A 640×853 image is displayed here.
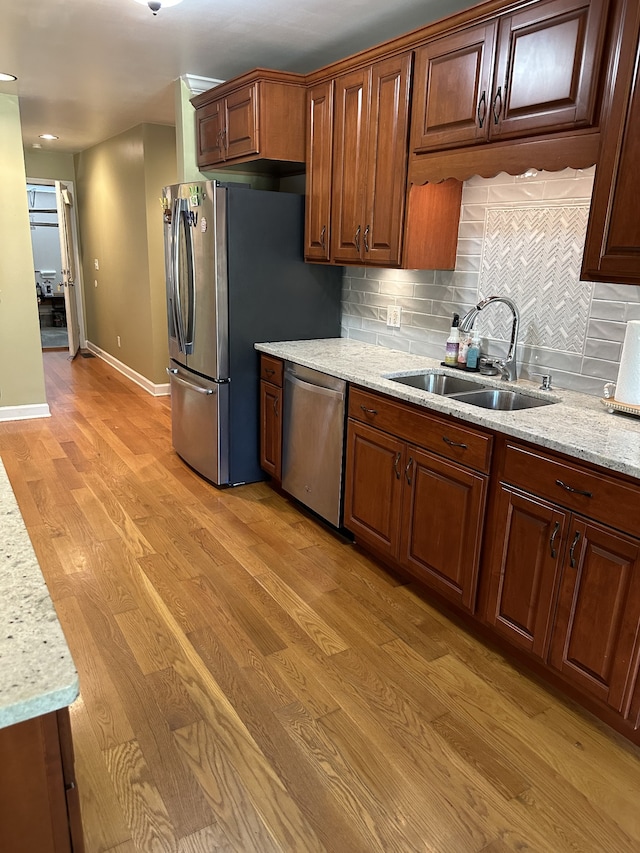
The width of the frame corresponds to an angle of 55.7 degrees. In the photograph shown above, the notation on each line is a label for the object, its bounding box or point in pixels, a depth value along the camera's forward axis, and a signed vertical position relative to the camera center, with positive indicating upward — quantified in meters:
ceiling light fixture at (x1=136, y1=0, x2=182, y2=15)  2.56 +1.02
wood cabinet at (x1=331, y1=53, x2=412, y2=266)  2.73 +0.46
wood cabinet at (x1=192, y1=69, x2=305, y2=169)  3.25 +0.74
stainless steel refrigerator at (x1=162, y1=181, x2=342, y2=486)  3.38 -0.26
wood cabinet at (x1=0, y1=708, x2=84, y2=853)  0.78 -0.69
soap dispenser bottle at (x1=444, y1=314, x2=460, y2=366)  2.89 -0.39
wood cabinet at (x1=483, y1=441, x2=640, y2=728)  1.74 -0.93
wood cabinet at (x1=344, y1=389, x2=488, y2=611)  2.26 -0.94
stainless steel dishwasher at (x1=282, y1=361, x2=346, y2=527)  3.01 -0.93
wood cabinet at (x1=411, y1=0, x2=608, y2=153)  1.96 +0.66
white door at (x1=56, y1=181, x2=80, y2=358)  7.34 -0.12
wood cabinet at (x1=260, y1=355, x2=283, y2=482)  3.49 -0.91
